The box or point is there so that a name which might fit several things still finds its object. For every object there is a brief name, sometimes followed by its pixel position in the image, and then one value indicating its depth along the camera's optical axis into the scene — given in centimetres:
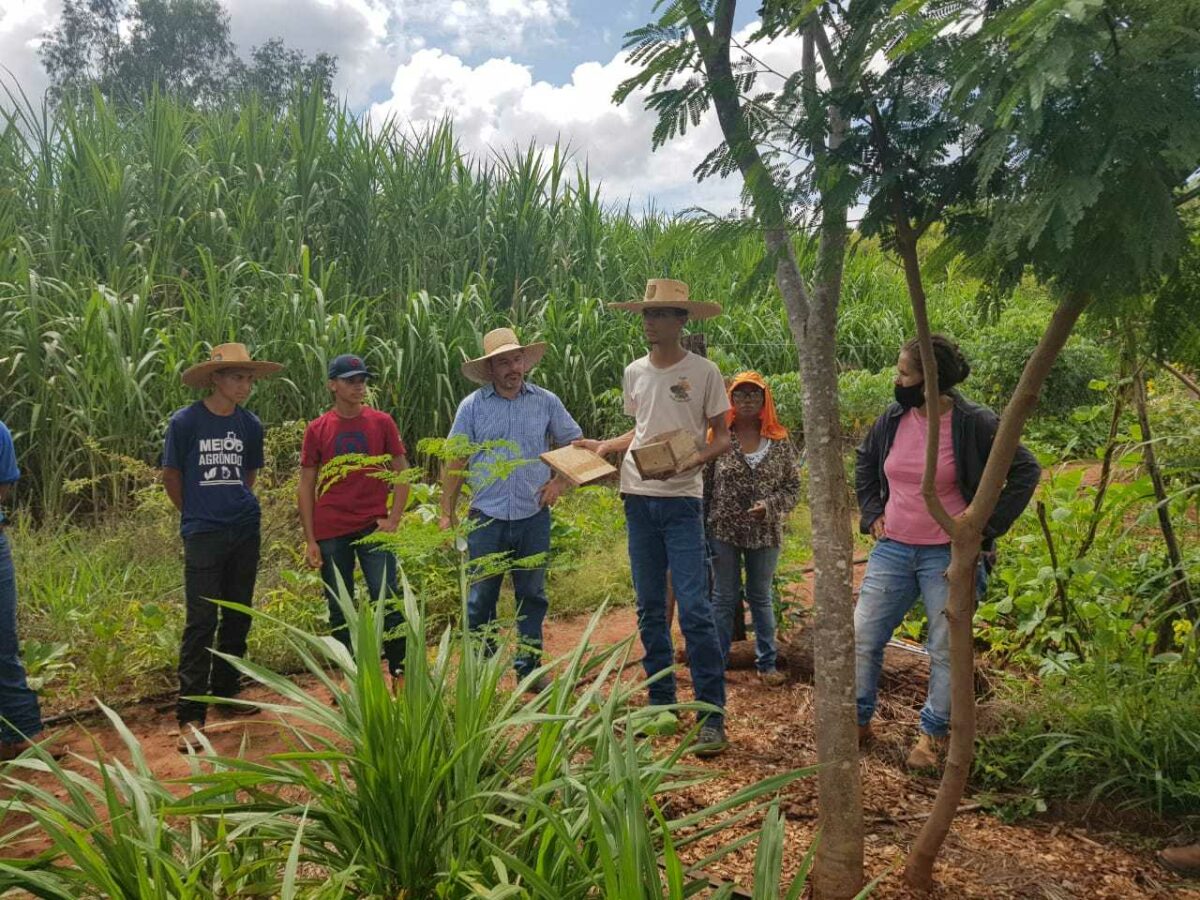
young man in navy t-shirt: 405
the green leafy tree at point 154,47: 3519
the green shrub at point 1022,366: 923
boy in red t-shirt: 431
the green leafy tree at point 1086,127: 138
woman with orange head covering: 421
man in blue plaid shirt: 410
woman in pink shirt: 330
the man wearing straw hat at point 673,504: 361
